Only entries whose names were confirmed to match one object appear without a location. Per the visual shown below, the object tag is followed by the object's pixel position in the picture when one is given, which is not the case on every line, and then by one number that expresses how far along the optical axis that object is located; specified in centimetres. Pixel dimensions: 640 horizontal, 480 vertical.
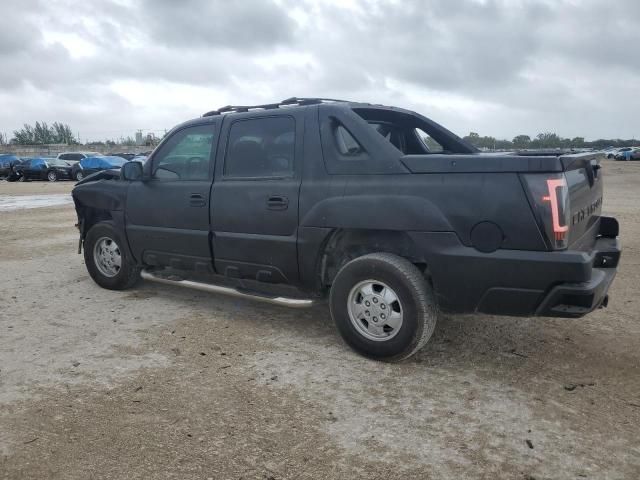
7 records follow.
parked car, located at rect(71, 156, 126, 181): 2776
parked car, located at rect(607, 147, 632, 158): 5250
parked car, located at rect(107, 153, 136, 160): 3350
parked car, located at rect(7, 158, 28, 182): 3061
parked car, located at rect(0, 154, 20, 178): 3279
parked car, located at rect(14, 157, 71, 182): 2972
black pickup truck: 327
